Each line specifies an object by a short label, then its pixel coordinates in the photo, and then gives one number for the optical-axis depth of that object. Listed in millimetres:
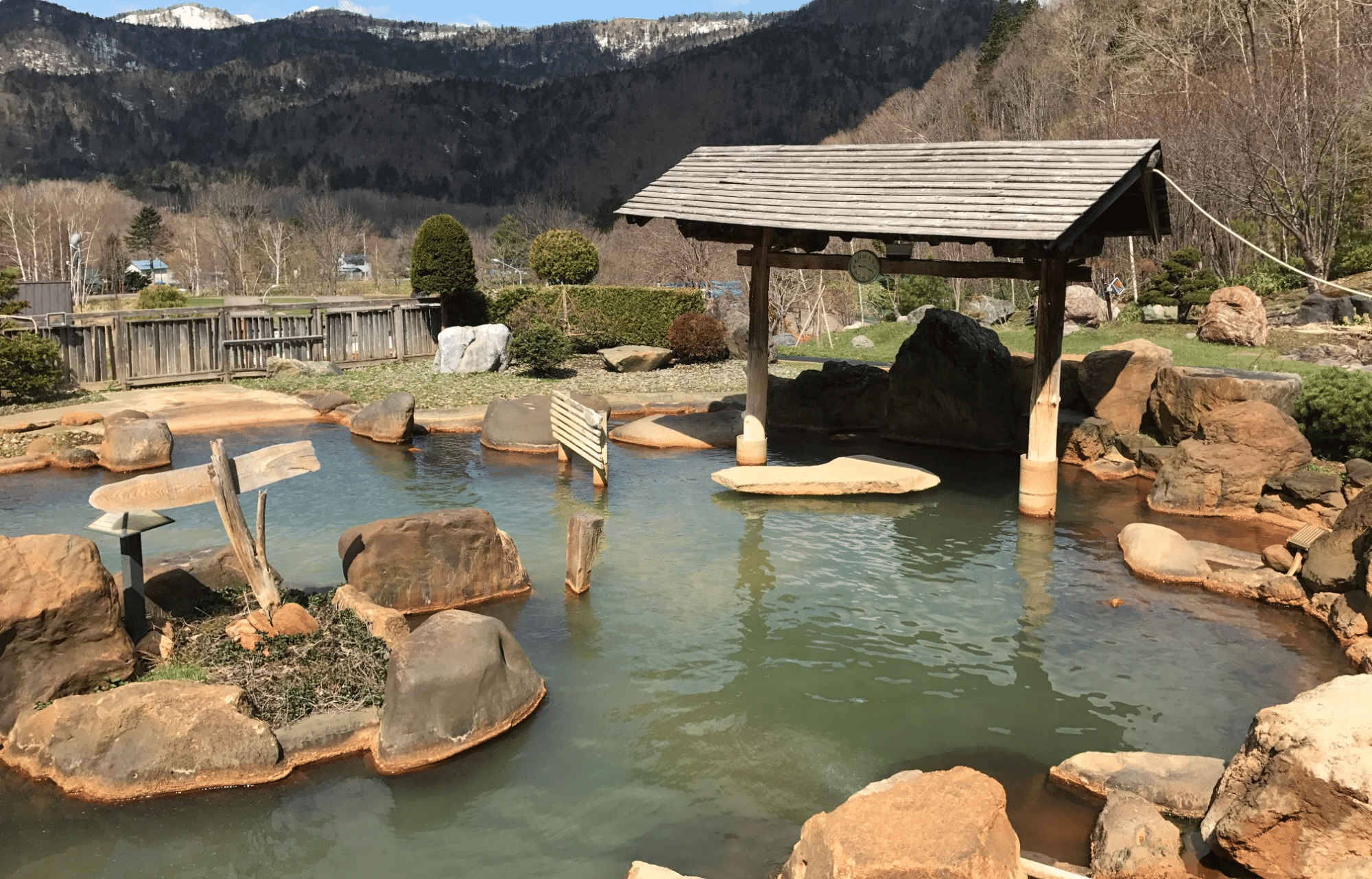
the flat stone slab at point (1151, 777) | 7188
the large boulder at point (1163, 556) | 11711
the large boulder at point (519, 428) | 17812
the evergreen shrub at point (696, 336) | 26531
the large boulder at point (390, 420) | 18016
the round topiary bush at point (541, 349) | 23766
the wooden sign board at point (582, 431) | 15086
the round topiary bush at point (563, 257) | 30266
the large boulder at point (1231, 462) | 14195
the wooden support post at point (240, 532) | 8695
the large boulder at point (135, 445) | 15859
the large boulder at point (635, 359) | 25688
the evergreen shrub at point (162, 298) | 43250
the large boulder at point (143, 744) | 7184
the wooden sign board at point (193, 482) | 8305
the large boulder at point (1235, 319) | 23359
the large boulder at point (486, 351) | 24719
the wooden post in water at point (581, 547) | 10891
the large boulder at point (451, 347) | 24781
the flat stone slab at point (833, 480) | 14938
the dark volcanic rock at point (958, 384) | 17922
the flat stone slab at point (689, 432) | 18359
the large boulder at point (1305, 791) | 5793
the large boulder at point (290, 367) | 23984
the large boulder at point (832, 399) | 19734
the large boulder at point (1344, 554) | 10625
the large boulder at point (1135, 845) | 6270
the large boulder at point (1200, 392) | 15242
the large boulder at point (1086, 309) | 31828
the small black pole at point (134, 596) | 8516
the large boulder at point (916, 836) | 5145
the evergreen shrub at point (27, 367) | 19078
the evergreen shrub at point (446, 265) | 26406
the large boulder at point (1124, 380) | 17141
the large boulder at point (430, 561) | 10359
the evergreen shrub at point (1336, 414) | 14797
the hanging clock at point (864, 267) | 14594
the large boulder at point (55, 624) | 7617
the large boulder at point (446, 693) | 7668
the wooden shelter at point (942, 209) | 12516
